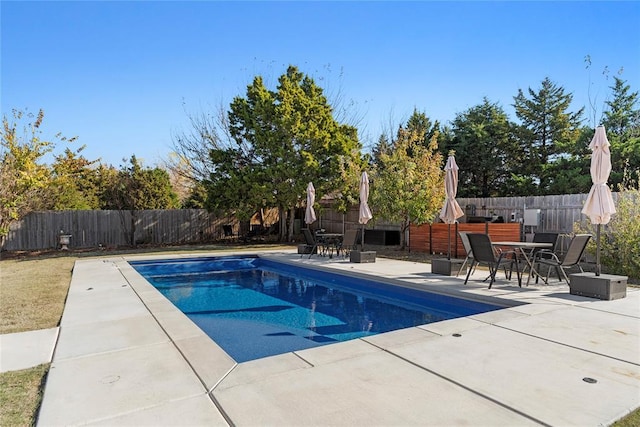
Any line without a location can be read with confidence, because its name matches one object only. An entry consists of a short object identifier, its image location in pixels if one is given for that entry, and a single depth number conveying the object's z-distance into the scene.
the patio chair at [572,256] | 6.26
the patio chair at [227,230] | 19.73
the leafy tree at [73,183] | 15.21
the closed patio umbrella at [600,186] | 5.68
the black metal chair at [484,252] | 6.59
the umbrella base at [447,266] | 8.03
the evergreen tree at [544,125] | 20.59
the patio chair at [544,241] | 7.31
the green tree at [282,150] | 16.64
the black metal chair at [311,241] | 11.92
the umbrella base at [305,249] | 12.59
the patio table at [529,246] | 6.71
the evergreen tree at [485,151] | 21.42
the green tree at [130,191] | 17.53
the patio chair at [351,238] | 11.41
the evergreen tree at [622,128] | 15.70
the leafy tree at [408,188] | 12.40
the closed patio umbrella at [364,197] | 10.85
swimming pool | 5.32
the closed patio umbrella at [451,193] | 8.45
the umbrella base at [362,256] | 10.32
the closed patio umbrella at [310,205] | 13.39
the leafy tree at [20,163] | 13.05
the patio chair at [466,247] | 7.62
